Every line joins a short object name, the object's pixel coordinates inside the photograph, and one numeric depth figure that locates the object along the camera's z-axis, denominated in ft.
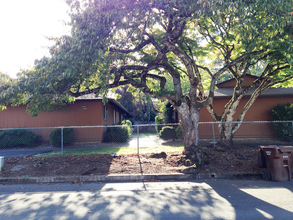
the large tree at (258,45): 22.08
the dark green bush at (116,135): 47.01
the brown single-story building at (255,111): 45.83
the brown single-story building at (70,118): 46.01
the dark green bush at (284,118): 41.55
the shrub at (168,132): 48.01
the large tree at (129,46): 22.82
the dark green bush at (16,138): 42.34
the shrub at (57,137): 41.29
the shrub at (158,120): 58.60
